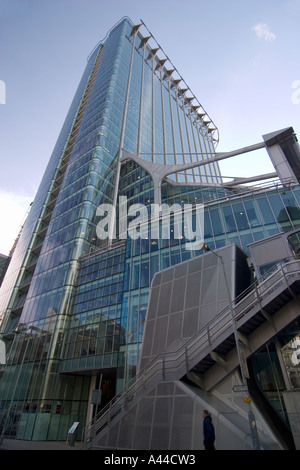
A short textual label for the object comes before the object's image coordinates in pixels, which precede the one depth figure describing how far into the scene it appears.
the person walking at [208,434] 10.19
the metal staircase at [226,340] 13.62
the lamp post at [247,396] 10.37
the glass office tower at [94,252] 28.61
